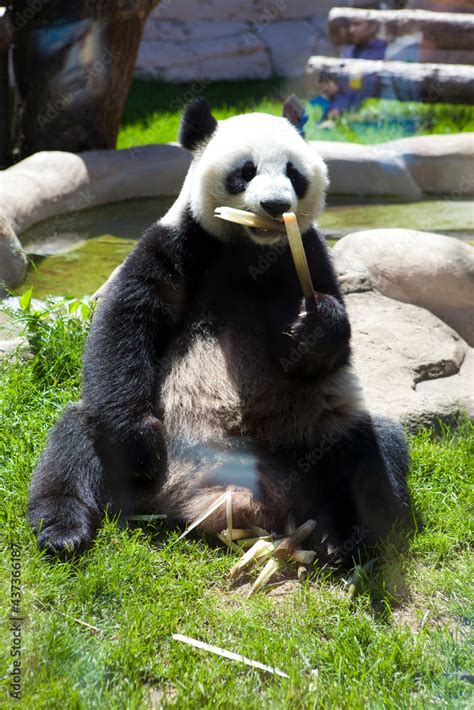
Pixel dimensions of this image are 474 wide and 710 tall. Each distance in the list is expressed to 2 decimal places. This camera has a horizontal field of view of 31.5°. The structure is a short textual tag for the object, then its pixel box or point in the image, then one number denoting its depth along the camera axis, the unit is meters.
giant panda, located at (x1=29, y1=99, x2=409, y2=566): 3.42
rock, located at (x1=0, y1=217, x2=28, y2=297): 6.09
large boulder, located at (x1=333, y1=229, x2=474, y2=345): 5.41
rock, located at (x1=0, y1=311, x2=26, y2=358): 4.87
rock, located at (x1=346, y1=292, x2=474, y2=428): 4.48
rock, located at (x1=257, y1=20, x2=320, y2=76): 16.56
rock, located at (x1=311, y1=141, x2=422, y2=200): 9.20
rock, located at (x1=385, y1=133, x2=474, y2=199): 9.21
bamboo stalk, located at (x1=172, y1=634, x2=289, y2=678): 2.70
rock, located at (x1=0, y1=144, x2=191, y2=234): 7.43
